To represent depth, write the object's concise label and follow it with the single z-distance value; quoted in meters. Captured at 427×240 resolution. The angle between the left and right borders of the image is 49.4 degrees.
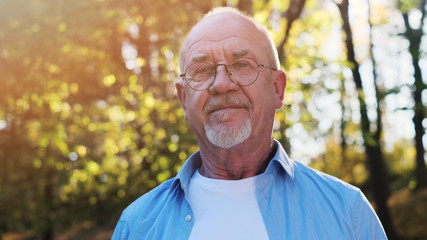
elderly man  2.25
